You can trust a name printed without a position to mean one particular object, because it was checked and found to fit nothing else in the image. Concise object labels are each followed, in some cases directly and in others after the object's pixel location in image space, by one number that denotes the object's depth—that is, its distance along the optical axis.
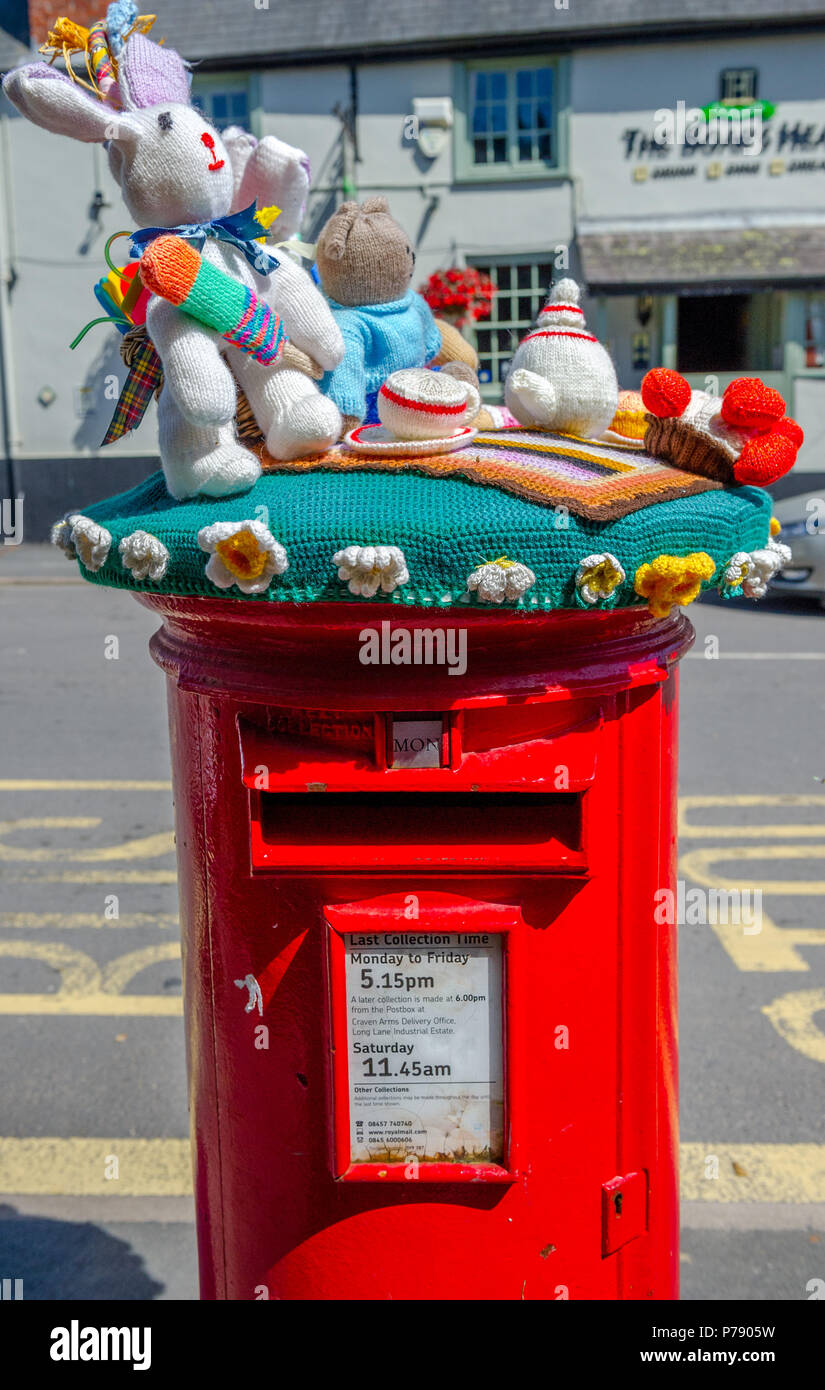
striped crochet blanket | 1.53
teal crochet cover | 1.47
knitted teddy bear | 1.96
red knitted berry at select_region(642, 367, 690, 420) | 1.84
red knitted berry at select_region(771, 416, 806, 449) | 1.80
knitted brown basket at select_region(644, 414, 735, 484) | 1.77
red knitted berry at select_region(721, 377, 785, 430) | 1.77
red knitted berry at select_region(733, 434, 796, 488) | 1.75
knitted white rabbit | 1.61
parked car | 10.57
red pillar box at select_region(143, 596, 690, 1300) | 1.60
